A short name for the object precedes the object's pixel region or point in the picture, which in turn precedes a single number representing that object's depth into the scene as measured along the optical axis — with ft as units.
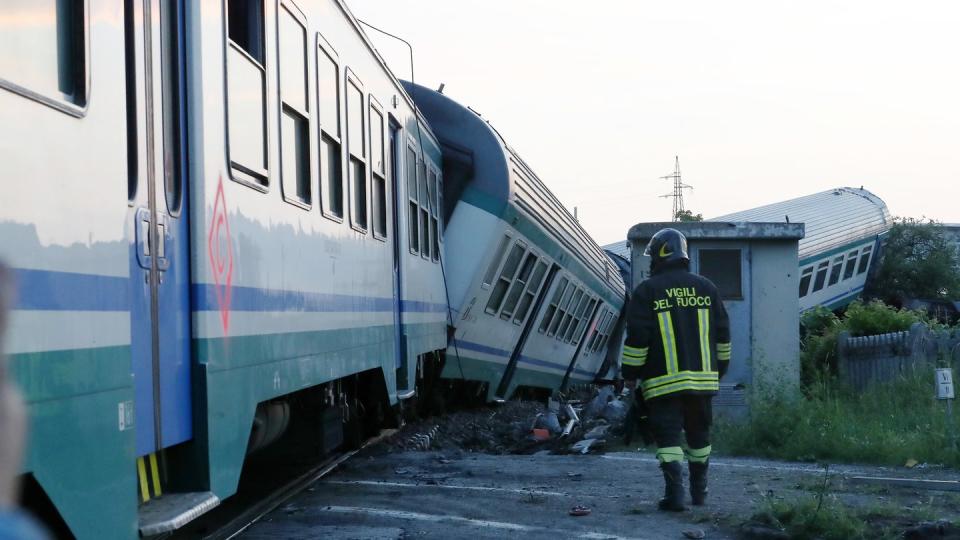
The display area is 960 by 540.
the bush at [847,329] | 55.16
